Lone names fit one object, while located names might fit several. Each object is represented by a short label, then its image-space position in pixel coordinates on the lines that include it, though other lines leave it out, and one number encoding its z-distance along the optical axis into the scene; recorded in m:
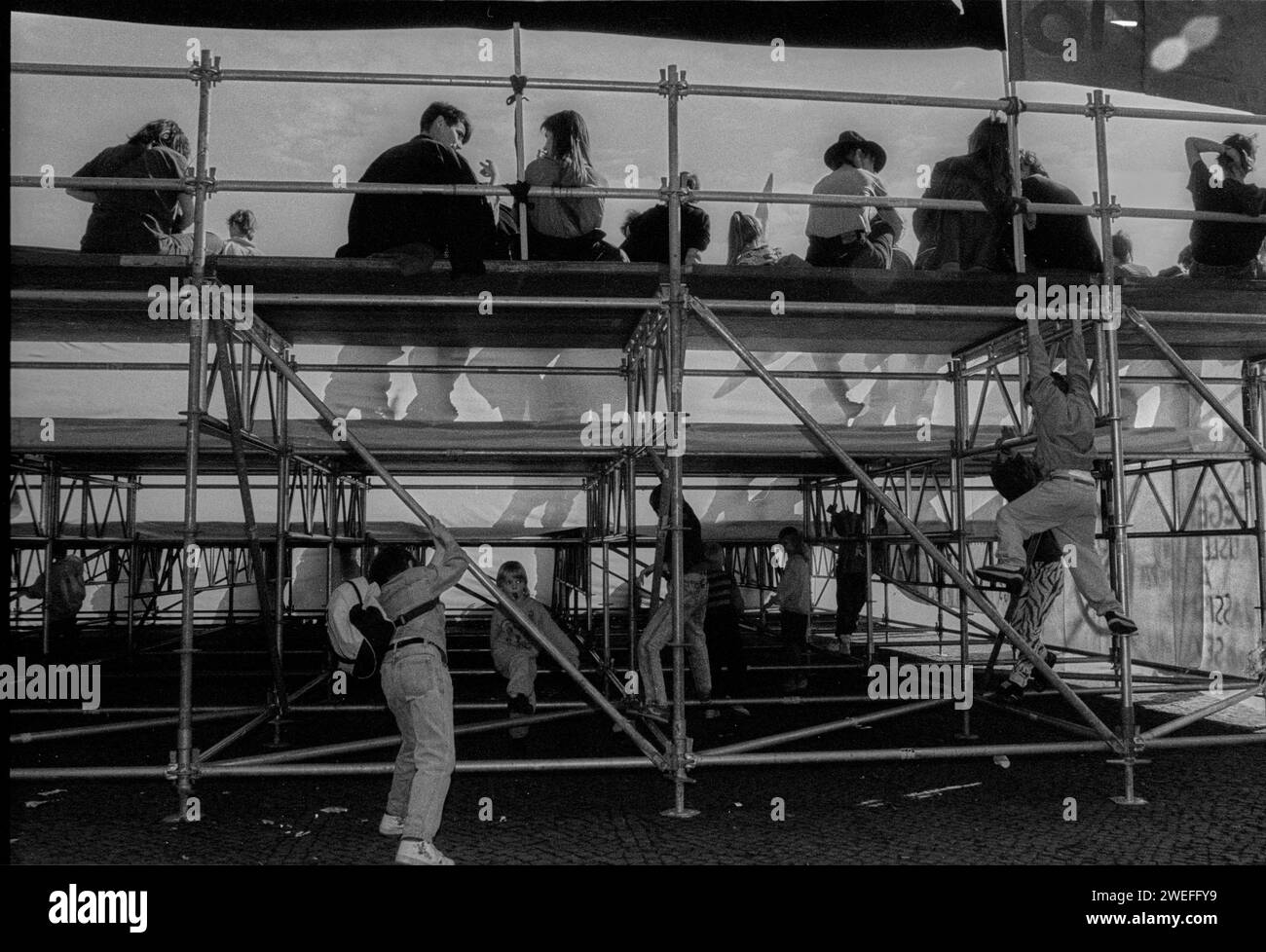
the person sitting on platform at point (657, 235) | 6.74
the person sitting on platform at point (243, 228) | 8.84
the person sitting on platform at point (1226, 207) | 6.47
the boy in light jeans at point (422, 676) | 4.34
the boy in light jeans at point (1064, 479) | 5.76
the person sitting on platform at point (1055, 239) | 6.55
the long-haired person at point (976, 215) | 6.12
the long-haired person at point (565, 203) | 6.70
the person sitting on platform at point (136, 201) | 6.11
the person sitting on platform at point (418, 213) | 5.73
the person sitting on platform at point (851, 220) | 6.53
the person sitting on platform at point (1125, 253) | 8.96
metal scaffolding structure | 5.16
